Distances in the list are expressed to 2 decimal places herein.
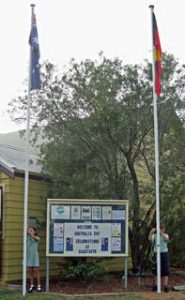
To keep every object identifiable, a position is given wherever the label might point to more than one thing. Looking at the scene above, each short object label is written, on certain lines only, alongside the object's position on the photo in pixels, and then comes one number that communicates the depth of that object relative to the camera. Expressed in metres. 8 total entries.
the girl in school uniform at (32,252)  14.51
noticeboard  14.58
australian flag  14.21
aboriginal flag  14.15
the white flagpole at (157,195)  13.58
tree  15.48
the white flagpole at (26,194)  13.59
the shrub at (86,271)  15.02
